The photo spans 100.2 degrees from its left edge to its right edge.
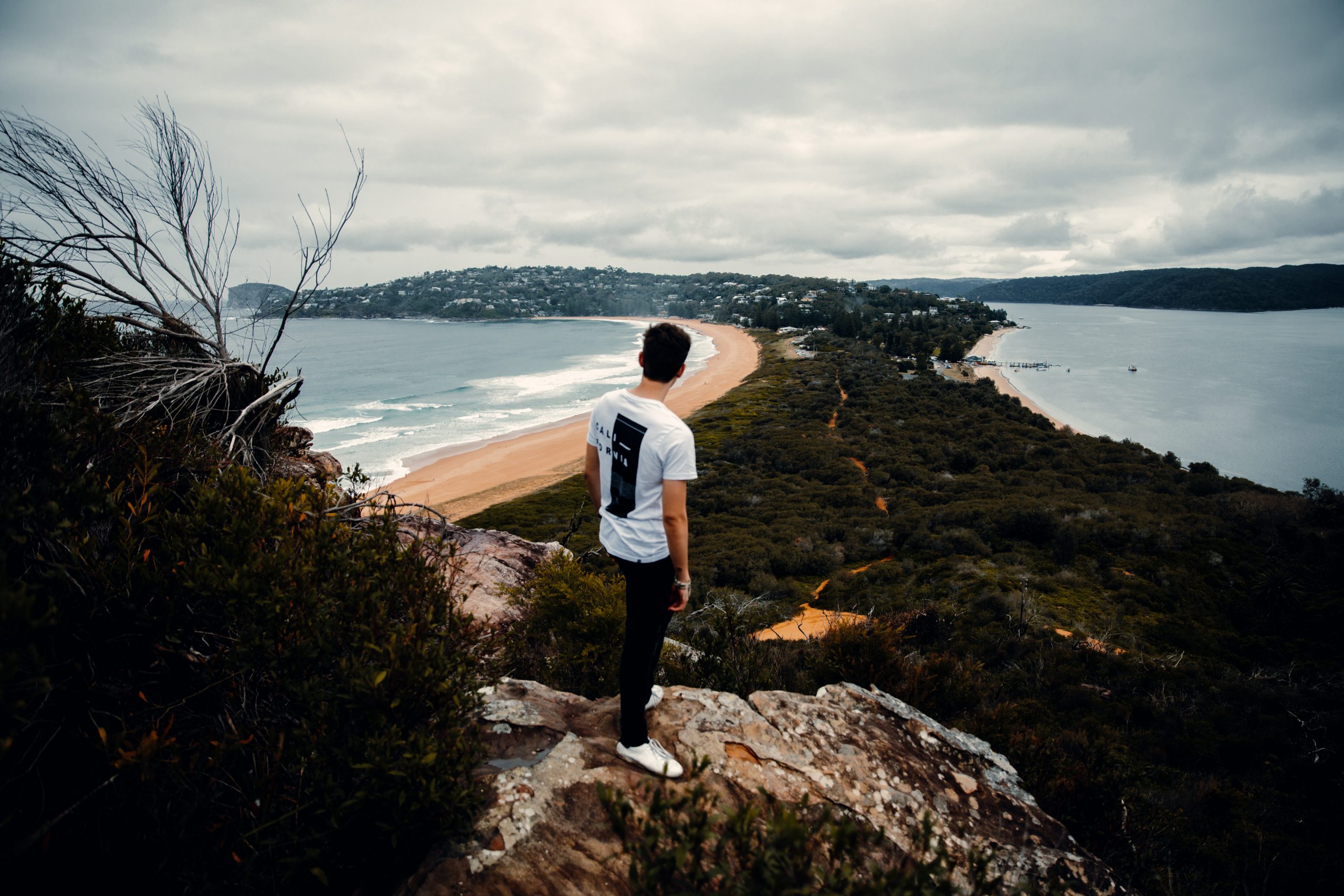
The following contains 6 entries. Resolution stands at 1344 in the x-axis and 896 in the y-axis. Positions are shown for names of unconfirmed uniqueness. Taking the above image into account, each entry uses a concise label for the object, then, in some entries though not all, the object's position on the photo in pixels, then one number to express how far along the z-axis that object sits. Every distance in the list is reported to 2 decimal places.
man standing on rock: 2.46
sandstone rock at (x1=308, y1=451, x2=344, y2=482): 5.88
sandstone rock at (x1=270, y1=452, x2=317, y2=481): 4.70
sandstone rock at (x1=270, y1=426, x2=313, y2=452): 5.15
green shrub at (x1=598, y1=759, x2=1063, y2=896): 1.53
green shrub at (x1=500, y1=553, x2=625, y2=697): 4.51
